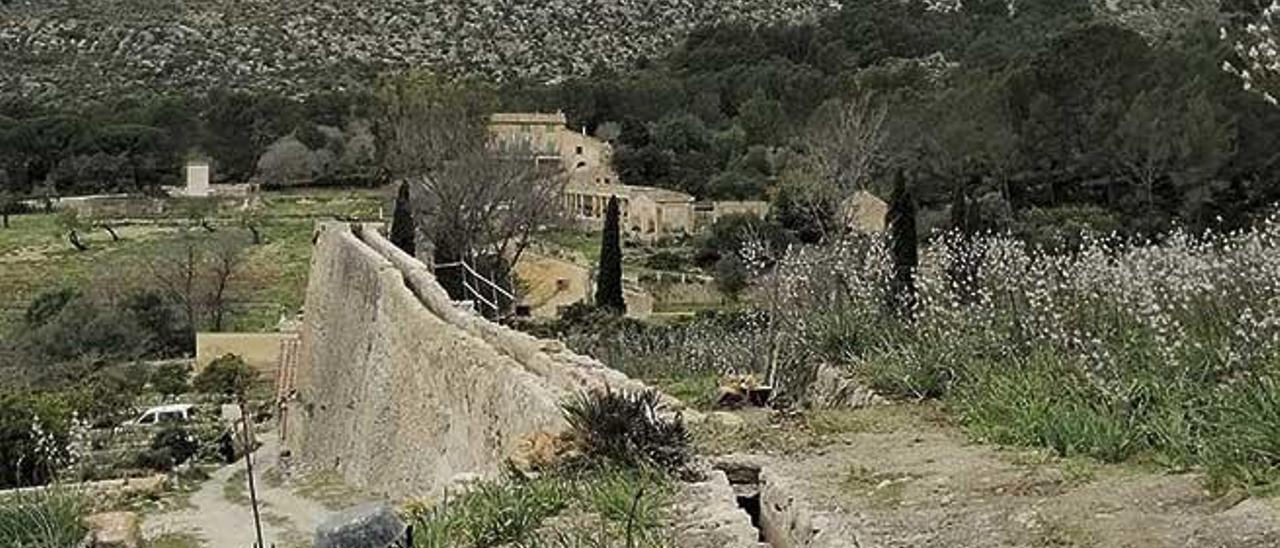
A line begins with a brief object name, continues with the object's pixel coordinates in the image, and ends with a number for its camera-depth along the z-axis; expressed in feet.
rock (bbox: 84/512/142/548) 30.34
